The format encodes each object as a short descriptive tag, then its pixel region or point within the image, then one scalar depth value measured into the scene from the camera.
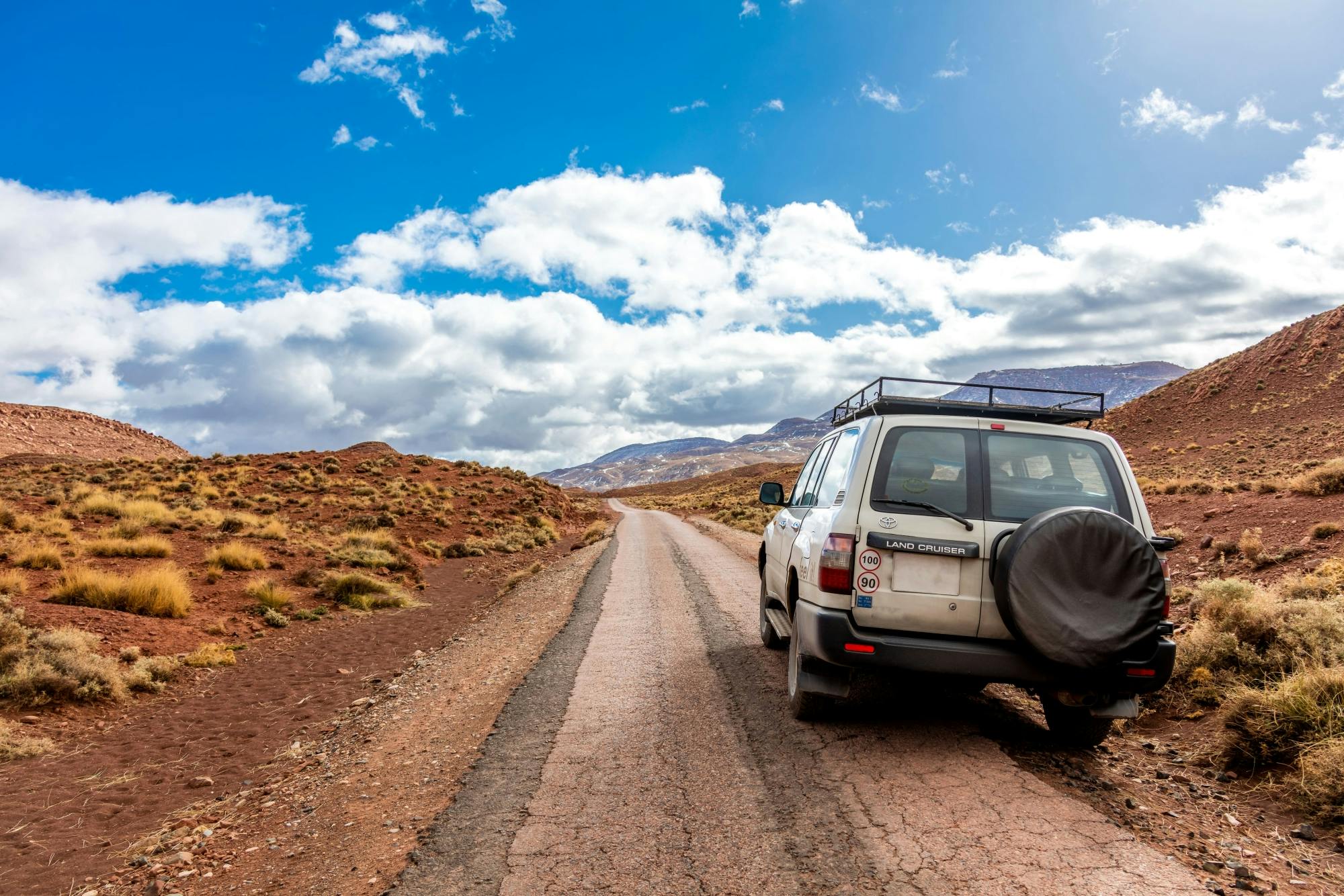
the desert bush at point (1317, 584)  7.34
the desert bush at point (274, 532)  19.09
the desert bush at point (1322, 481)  12.10
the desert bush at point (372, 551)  18.14
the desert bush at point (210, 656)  10.06
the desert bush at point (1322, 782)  4.04
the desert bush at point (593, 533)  29.91
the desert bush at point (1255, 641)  5.74
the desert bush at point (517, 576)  17.05
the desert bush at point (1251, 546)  9.85
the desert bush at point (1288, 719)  4.67
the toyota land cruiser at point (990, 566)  4.34
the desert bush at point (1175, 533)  12.59
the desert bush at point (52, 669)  7.81
